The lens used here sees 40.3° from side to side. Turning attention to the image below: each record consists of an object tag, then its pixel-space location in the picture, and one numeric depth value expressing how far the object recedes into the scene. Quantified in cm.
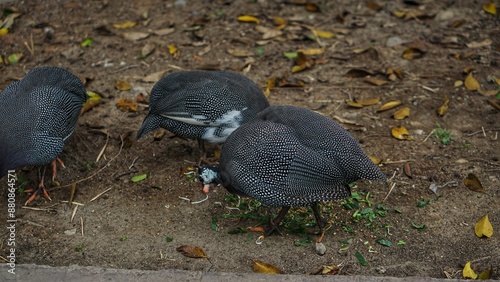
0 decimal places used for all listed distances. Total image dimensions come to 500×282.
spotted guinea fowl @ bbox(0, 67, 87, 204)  418
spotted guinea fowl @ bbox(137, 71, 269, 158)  459
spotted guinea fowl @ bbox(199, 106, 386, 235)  381
